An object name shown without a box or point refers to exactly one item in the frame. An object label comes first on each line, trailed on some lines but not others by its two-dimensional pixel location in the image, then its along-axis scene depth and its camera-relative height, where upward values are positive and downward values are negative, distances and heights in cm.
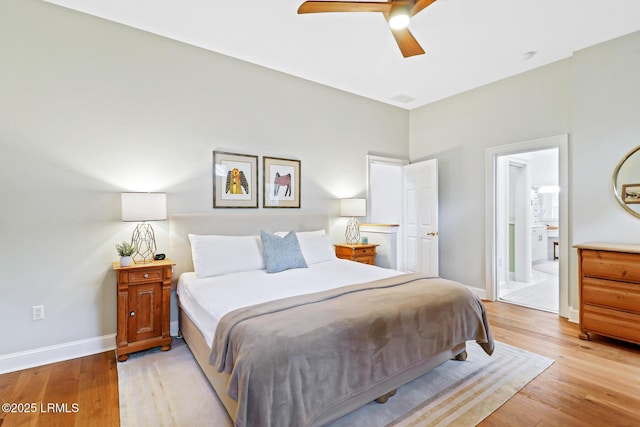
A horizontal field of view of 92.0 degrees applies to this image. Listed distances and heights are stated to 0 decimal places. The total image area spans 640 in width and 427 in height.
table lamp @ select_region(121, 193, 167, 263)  269 +2
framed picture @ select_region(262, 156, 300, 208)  386 +39
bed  150 -68
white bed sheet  210 -59
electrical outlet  261 -82
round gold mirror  306 +29
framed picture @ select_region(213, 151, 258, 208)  352 +39
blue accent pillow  307 -41
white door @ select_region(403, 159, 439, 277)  472 -8
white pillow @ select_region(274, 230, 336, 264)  352 -39
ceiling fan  206 +140
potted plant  271 -35
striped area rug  190 -126
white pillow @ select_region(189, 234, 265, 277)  293 -41
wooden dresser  276 -74
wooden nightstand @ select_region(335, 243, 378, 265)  418 -55
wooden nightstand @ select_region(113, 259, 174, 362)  264 -82
